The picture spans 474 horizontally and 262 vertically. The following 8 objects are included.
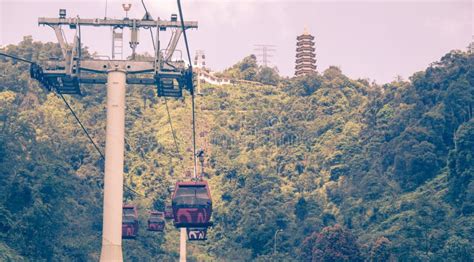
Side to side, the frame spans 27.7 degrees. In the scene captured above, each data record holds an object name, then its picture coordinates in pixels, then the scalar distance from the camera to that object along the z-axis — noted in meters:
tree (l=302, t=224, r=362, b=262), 78.00
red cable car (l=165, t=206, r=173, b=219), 58.47
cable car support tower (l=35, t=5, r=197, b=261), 25.42
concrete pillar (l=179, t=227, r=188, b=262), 55.88
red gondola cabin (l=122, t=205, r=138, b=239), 49.94
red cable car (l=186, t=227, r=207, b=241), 55.05
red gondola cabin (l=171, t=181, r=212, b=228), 37.38
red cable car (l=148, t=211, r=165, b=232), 59.41
